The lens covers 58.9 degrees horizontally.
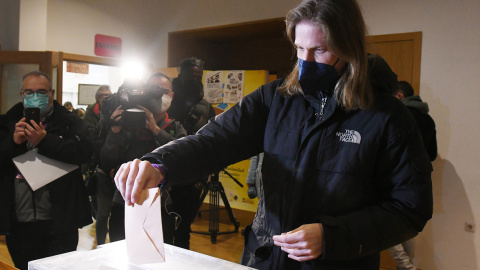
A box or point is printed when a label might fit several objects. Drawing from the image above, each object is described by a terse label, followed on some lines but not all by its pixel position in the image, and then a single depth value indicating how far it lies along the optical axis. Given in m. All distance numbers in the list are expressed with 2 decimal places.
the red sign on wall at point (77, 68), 7.76
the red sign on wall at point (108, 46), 4.95
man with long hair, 1.00
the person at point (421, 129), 3.01
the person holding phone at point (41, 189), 2.21
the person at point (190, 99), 3.01
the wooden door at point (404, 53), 3.54
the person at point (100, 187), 2.67
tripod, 4.36
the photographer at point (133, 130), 2.38
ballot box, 0.90
